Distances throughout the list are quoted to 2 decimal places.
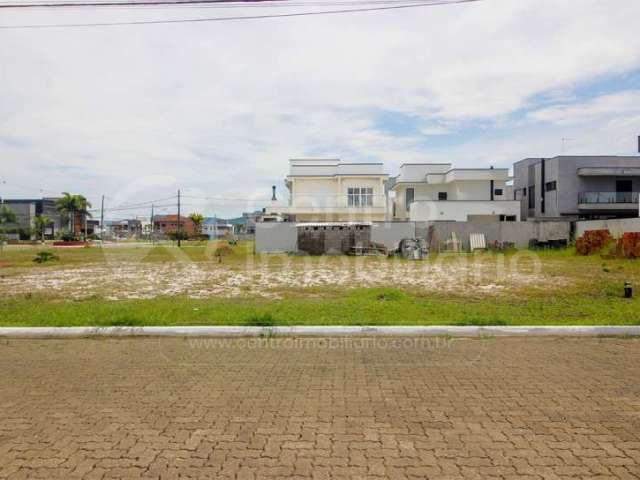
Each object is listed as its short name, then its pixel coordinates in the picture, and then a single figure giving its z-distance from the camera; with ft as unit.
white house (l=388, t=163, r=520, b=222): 109.29
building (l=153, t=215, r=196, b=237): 300.61
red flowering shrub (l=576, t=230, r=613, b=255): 73.56
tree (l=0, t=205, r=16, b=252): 168.66
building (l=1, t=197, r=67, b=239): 229.45
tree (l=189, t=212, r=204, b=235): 250.16
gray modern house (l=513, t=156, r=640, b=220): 121.29
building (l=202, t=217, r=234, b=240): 254.08
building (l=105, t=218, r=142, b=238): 266.57
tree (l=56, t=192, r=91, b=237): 218.79
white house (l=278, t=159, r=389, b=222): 120.37
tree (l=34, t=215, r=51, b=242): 208.74
